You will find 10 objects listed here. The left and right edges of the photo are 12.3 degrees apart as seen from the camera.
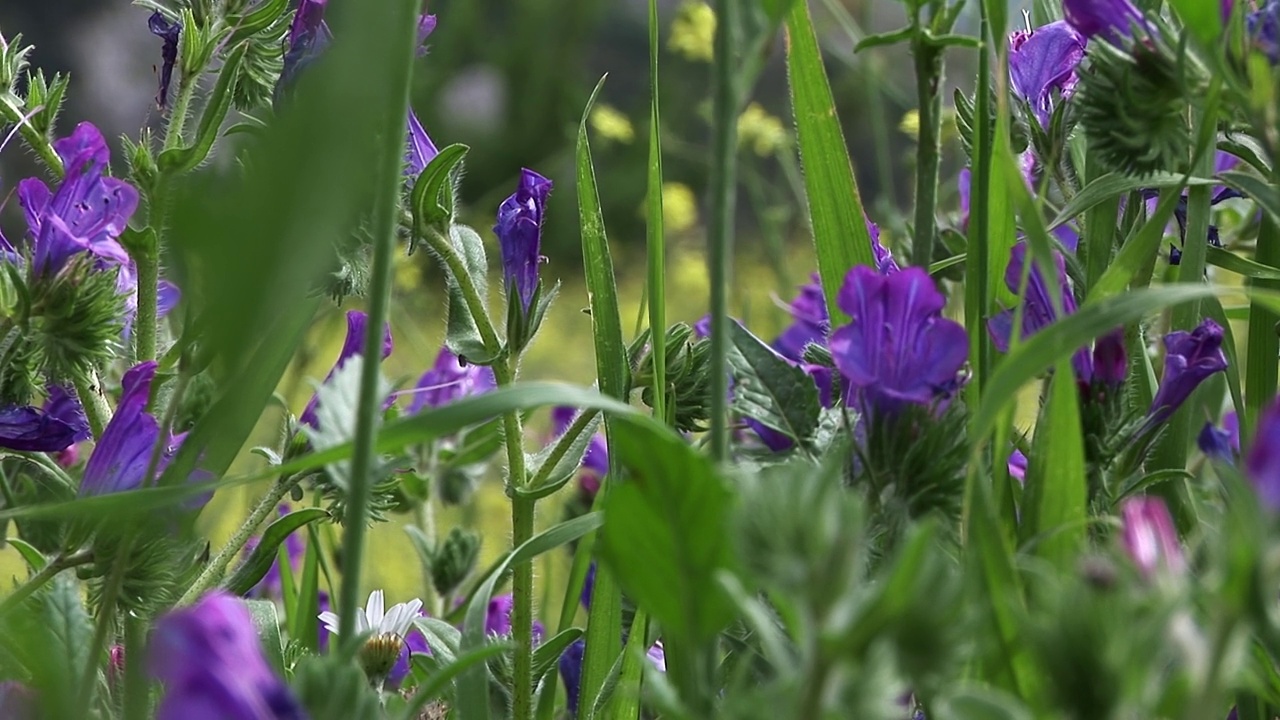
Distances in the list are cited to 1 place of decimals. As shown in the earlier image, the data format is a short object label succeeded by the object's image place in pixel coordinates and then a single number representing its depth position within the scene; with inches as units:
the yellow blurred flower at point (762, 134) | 81.8
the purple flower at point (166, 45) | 43.8
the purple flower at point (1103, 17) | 40.4
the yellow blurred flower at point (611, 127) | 83.1
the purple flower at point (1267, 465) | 36.7
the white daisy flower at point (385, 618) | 42.9
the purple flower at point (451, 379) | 47.0
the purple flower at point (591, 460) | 49.0
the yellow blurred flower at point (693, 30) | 83.9
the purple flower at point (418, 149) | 43.2
